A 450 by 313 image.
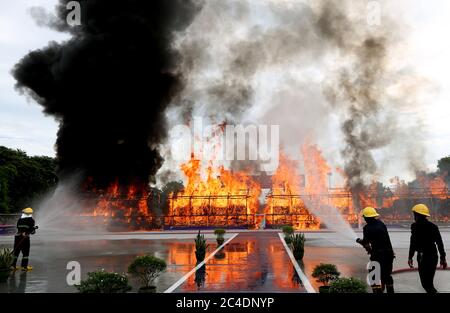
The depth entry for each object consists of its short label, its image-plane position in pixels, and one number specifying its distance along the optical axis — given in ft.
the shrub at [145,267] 33.12
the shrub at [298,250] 50.42
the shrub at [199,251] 49.98
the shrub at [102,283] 27.61
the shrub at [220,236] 74.95
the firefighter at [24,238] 43.88
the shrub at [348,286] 25.32
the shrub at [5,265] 37.50
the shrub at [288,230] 84.72
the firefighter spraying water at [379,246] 25.88
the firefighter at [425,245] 26.61
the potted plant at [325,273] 33.17
